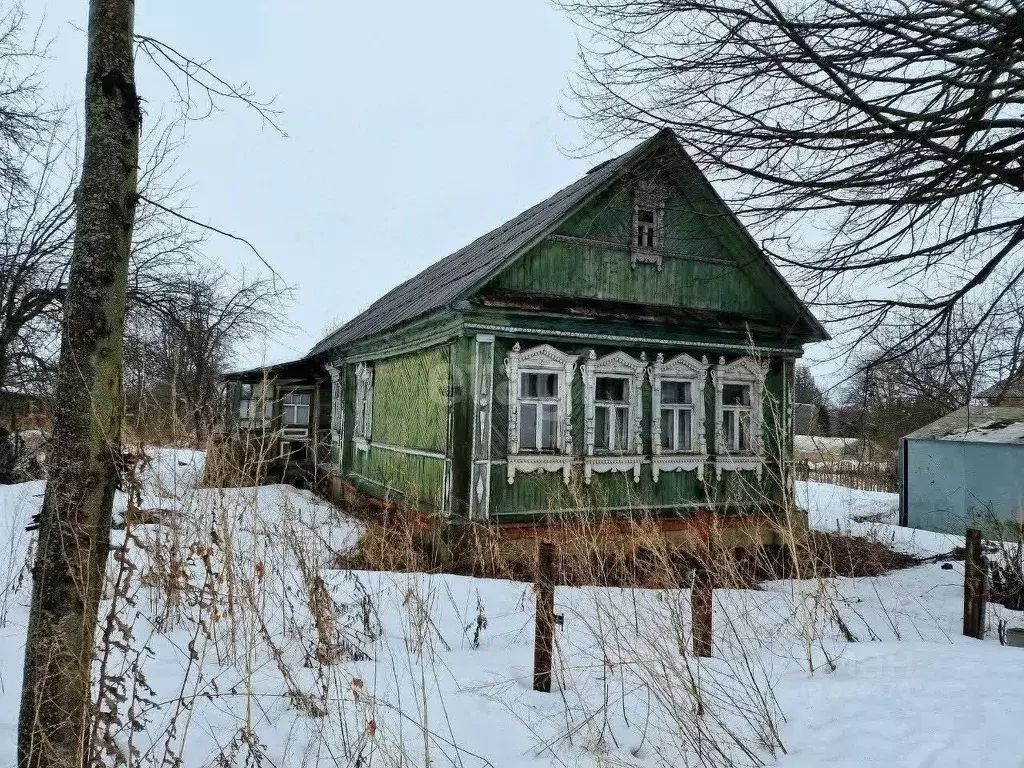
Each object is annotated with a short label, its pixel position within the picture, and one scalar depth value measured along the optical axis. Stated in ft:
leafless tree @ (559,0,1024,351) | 16.08
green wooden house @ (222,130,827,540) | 27.43
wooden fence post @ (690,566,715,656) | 12.24
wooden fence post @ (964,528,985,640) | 16.98
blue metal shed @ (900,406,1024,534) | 41.63
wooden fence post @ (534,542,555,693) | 11.73
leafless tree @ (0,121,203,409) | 43.78
